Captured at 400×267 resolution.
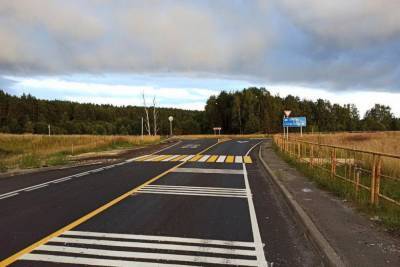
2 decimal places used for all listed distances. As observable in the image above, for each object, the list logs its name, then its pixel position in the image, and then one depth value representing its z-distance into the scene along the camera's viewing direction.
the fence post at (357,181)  10.65
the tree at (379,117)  174.88
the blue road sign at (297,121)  44.18
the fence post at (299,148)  21.21
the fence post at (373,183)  9.23
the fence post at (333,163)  13.51
